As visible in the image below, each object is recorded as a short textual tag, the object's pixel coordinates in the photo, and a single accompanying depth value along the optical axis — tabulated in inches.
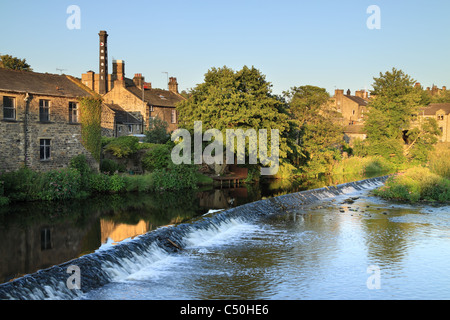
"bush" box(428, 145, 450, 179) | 1151.0
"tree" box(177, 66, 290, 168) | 1328.7
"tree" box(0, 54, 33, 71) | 1791.3
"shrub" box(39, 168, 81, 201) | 973.2
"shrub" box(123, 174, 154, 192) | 1149.1
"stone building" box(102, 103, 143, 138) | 1765.4
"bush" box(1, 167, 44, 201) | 948.0
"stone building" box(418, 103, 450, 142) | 2785.4
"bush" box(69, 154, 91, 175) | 1102.4
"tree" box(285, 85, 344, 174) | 1738.4
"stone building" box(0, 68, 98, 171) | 1018.1
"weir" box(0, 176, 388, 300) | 403.5
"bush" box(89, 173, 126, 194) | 1097.4
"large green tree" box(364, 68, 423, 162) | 2055.9
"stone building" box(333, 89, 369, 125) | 3065.9
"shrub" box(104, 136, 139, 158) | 1310.3
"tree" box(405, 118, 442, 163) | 2027.6
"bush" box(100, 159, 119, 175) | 1255.5
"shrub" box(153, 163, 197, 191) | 1206.3
